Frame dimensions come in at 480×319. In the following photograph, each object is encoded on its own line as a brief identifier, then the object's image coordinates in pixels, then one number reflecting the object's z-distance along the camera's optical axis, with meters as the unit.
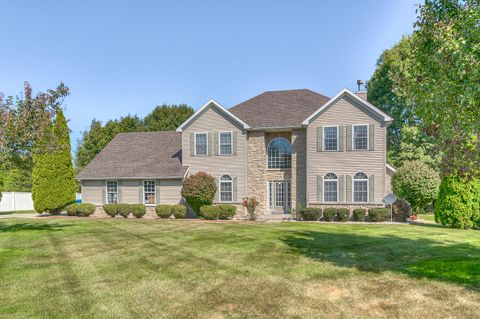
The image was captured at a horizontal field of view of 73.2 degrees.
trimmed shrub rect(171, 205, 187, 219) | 23.42
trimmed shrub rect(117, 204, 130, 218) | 24.67
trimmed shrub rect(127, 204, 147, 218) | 24.41
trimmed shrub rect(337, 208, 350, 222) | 21.61
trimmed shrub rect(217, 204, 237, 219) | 22.56
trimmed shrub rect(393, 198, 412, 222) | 21.69
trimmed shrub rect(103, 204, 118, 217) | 24.84
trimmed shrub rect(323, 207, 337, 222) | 21.77
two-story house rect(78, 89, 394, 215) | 22.52
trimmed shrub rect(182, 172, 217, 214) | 22.83
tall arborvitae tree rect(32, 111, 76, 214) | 26.03
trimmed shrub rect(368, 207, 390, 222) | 21.08
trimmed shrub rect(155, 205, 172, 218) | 23.69
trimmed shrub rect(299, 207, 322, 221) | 22.08
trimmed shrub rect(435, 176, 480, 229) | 18.20
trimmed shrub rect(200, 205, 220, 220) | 22.16
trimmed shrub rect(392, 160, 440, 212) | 23.94
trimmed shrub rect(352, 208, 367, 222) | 21.48
